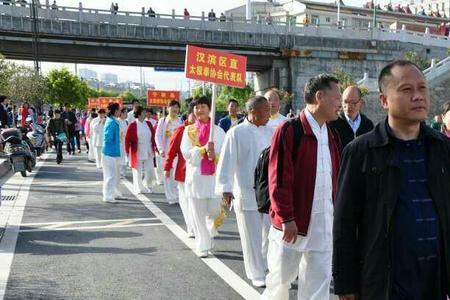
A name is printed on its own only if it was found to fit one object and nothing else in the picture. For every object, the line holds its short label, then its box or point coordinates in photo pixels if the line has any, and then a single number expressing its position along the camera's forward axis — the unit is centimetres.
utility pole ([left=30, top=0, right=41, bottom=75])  2955
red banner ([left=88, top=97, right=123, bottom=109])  3132
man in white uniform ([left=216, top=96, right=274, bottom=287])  537
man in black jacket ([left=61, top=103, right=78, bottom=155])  2181
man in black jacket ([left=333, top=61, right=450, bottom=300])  249
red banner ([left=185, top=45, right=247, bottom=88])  723
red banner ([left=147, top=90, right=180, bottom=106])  2288
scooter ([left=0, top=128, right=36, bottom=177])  1241
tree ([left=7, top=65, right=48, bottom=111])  3011
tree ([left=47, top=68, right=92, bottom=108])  6259
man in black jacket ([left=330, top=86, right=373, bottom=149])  585
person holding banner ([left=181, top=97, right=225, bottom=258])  650
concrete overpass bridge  3347
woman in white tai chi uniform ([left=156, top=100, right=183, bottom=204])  1148
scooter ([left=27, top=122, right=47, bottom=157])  1740
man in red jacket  389
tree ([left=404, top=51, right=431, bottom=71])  3889
